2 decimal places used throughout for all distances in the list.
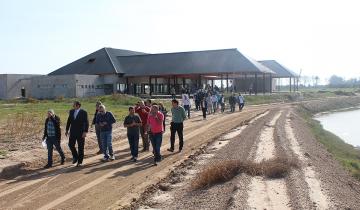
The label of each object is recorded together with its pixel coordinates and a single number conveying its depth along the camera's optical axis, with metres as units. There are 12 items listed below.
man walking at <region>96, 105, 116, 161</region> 13.97
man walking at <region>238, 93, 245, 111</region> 38.17
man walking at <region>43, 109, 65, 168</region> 13.47
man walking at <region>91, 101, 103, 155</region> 15.32
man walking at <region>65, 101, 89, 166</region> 13.28
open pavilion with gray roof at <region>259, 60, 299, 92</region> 79.31
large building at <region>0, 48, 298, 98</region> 56.22
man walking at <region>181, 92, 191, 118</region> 28.25
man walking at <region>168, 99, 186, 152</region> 15.45
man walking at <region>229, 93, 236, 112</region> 36.44
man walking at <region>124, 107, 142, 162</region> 14.00
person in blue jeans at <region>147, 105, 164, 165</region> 13.84
